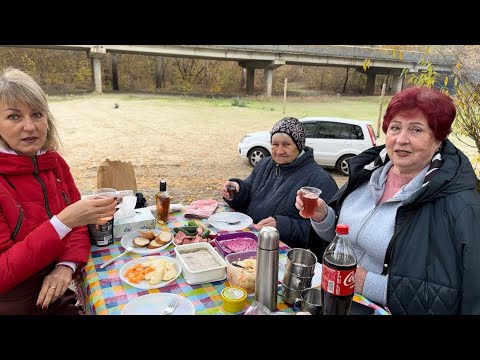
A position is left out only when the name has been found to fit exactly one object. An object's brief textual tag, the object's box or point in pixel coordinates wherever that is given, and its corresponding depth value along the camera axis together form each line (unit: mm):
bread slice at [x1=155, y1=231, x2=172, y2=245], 2150
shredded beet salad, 2016
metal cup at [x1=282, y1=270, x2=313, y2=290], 1560
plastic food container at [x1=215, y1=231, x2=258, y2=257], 1995
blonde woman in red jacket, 1601
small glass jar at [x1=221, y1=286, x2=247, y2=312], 1486
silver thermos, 1396
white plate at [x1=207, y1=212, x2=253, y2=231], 2406
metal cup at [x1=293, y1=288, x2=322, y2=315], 1456
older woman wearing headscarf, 2727
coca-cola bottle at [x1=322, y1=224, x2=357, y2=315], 1311
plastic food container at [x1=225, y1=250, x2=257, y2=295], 1621
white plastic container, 1705
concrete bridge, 19547
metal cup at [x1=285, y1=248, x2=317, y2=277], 1554
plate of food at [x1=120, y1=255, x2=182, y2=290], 1706
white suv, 8859
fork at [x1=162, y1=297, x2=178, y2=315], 1479
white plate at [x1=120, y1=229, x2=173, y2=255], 2039
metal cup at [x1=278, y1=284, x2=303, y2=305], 1560
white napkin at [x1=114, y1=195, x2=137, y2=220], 2329
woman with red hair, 1627
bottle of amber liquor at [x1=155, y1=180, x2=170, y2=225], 2481
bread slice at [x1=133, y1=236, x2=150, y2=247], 2094
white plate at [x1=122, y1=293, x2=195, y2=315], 1481
